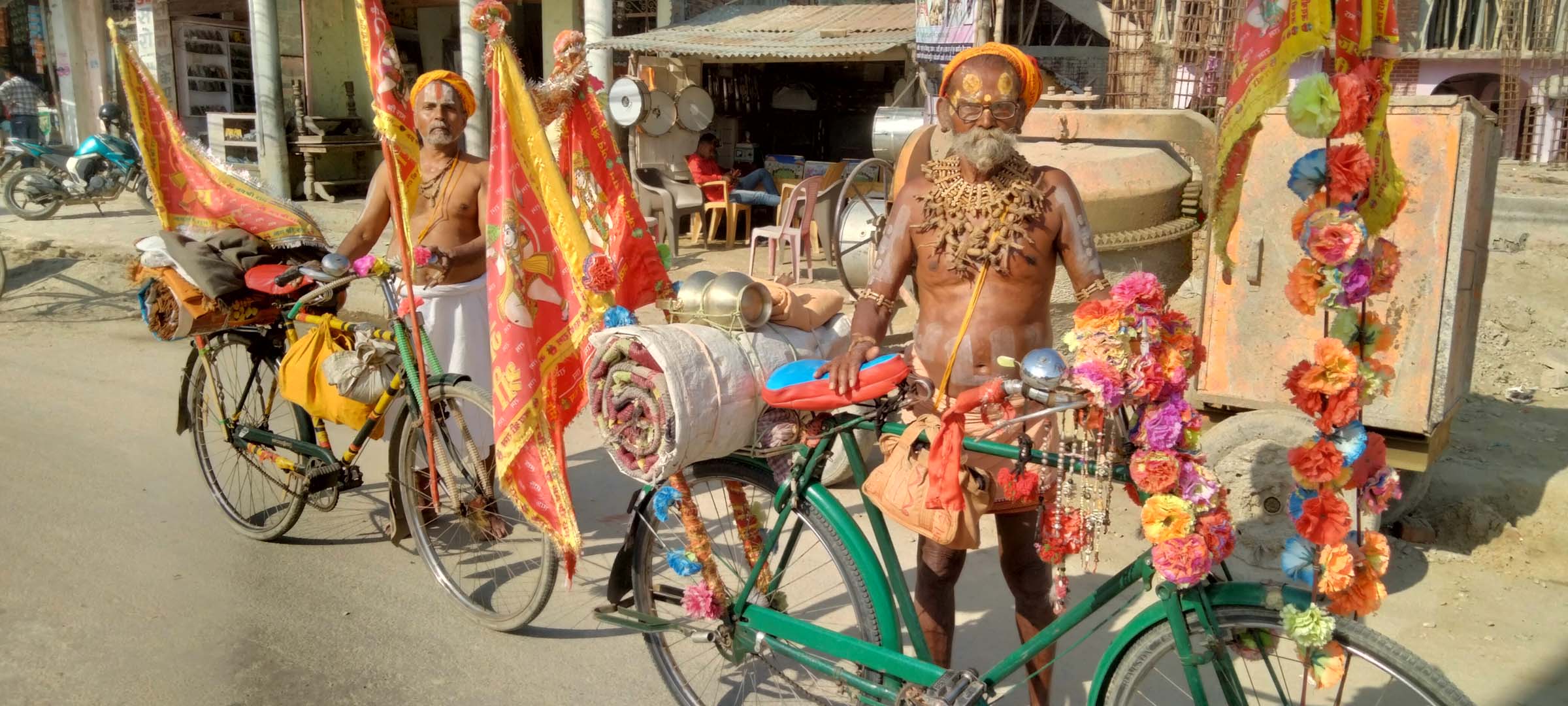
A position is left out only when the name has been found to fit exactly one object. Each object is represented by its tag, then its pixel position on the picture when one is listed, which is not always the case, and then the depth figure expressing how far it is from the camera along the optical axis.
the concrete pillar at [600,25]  10.79
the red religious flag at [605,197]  3.44
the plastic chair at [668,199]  10.36
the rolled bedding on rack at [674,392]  2.58
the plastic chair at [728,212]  11.31
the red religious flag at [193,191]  4.27
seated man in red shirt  11.36
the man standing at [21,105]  17.47
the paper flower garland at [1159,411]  1.99
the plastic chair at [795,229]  9.31
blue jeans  11.27
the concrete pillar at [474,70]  11.06
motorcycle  12.48
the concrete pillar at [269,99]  13.65
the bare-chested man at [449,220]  4.19
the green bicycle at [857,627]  2.05
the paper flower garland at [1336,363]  1.88
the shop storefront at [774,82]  10.55
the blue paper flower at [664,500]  2.89
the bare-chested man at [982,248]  2.57
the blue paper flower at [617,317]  2.95
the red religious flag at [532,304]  3.04
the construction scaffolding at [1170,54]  8.70
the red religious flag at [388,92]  3.43
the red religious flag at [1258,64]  1.98
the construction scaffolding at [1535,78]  11.46
